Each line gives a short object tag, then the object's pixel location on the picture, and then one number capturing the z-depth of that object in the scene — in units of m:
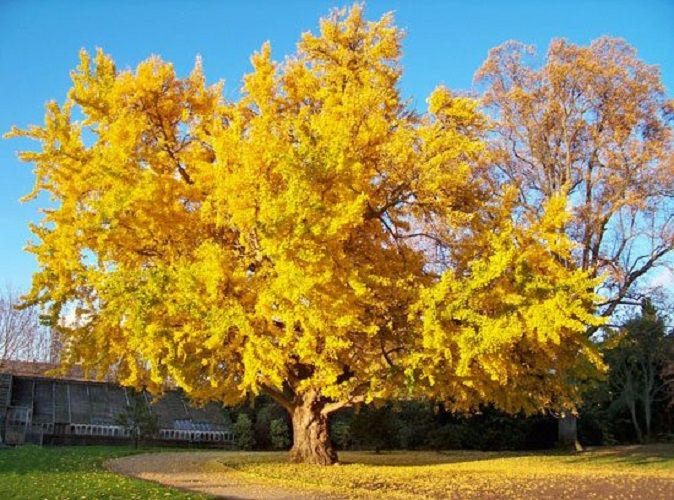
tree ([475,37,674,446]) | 22.17
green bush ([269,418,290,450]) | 22.80
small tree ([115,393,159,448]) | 21.53
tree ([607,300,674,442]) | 26.98
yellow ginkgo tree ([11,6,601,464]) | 11.21
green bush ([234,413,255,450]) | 23.19
